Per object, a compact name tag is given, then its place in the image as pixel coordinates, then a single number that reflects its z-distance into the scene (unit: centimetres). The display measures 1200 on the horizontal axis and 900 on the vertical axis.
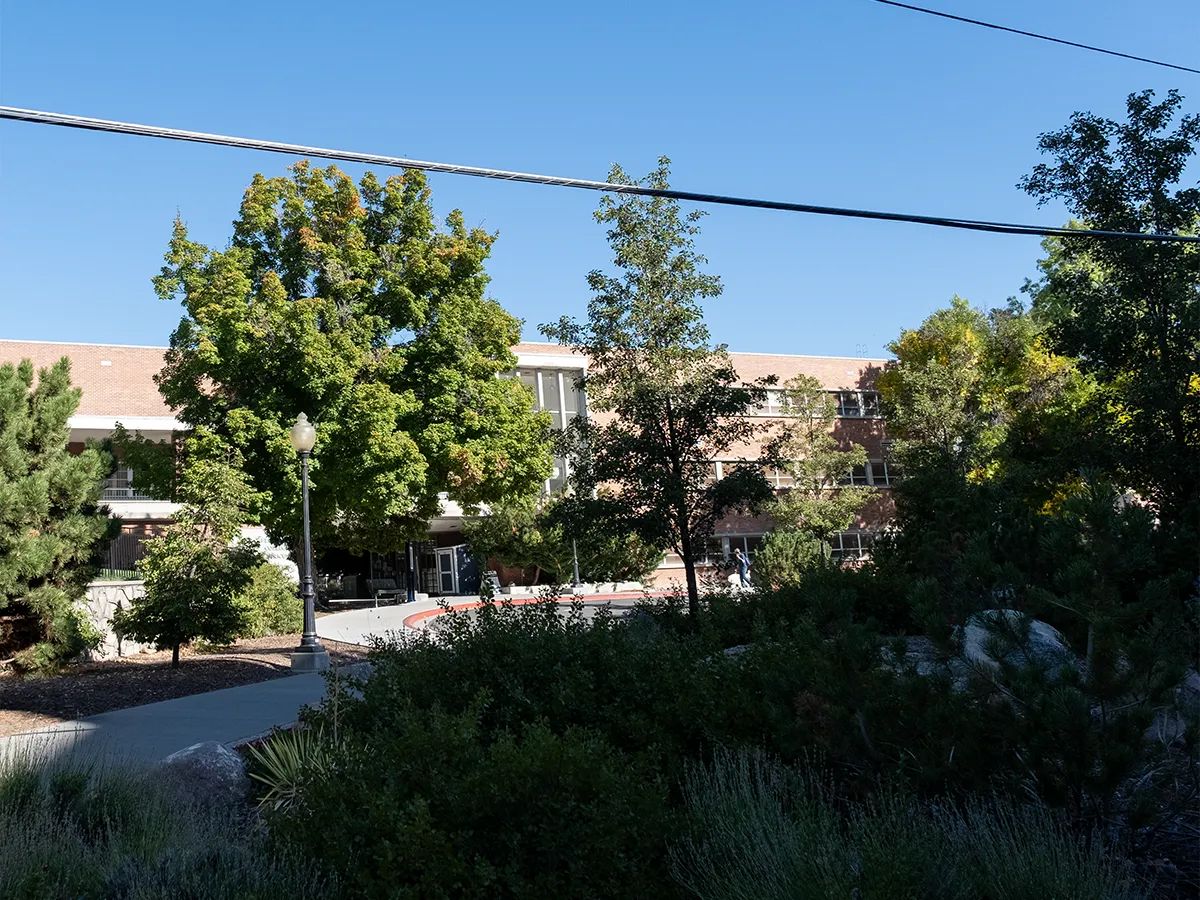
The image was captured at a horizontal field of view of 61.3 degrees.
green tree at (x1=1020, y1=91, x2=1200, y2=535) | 1738
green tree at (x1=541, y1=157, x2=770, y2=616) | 1401
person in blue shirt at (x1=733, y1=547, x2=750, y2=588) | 3353
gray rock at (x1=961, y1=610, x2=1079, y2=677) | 538
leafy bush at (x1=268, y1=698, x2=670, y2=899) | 428
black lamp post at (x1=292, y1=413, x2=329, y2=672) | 1420
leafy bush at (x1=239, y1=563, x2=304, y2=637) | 2094
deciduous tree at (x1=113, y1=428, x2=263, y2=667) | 1394
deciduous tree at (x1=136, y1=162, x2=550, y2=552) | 2270
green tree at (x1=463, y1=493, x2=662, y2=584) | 3328
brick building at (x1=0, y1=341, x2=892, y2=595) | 3475
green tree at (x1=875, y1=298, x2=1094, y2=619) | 1656
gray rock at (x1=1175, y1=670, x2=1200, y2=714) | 525
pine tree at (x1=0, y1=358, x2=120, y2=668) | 1317
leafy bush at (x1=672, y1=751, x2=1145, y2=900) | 395
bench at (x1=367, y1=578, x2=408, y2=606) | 3912
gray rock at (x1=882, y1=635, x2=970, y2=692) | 559
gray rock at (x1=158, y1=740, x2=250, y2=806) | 686
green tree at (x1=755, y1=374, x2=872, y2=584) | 3659
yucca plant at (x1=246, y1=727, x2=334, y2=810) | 673
